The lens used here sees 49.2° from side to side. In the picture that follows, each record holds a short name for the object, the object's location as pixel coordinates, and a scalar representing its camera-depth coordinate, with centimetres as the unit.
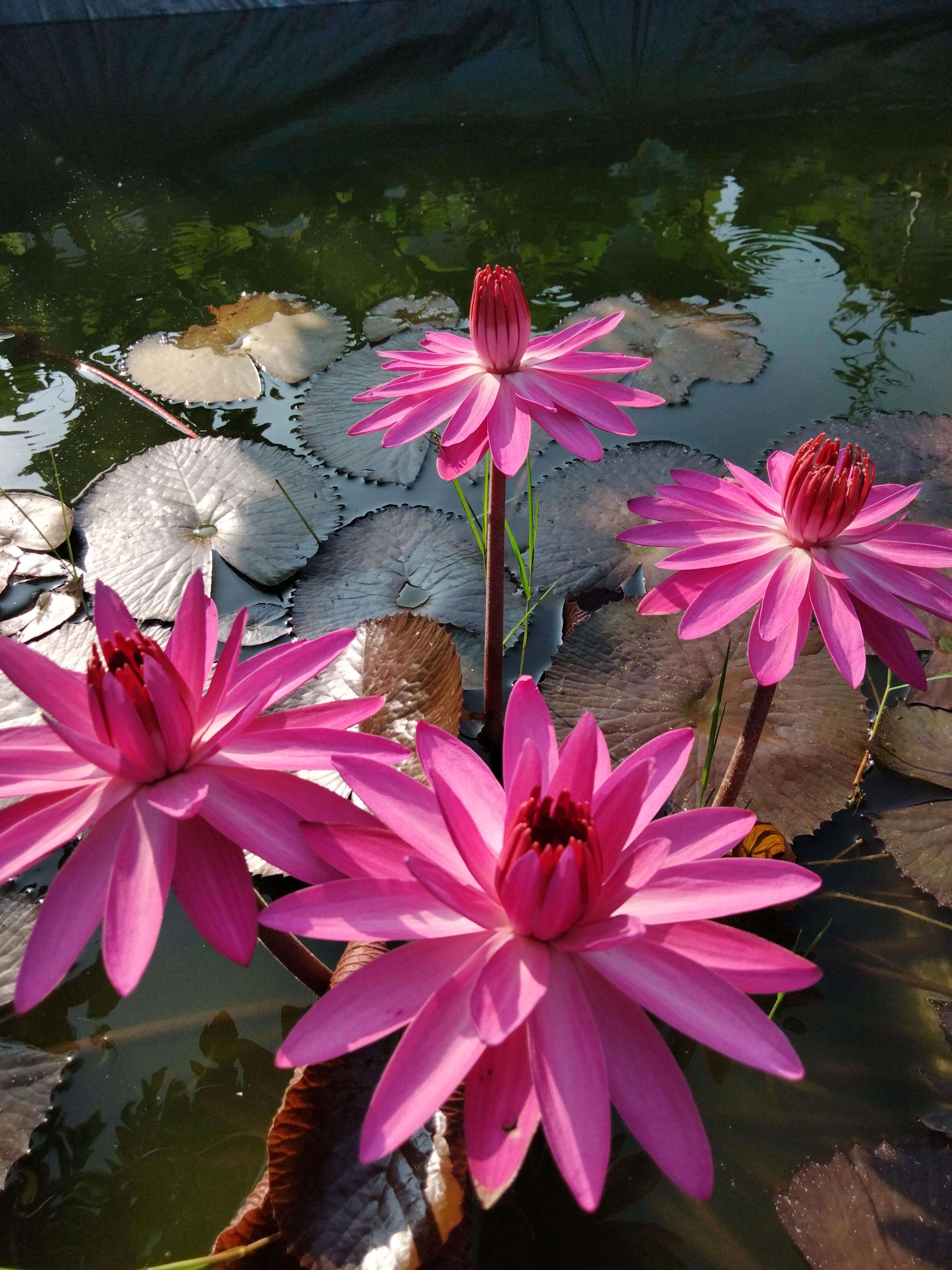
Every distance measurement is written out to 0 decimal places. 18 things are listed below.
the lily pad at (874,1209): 48
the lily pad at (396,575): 78
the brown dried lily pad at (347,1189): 44
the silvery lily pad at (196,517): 82
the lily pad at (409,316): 115
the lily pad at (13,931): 56
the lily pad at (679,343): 105
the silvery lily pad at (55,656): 68
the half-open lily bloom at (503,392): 57
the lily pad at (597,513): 81
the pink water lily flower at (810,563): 48
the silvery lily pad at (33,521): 86
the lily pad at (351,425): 94
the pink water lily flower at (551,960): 34
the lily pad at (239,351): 105
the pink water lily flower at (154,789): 38
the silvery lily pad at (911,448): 86
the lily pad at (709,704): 63
